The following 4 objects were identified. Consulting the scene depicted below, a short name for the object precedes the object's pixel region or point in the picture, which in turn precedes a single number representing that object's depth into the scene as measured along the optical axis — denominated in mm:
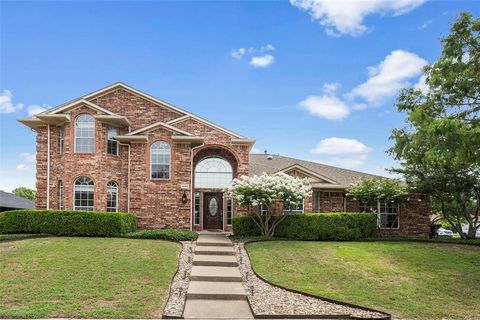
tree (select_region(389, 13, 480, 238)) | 11094
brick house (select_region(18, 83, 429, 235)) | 19953
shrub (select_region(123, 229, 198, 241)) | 17250
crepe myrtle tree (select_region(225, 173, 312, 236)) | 18625
